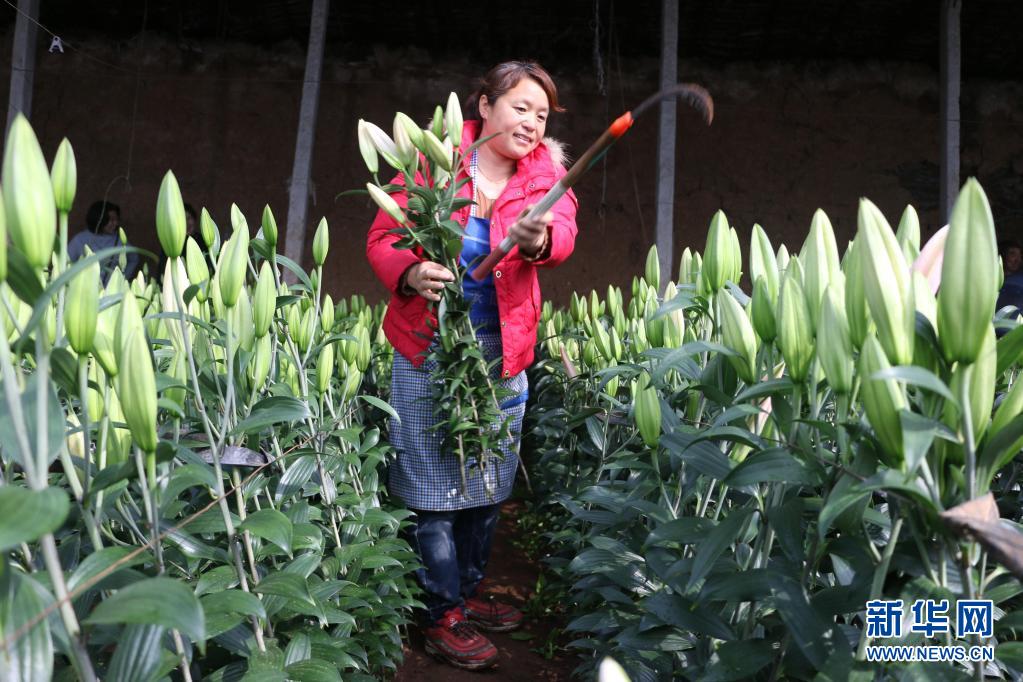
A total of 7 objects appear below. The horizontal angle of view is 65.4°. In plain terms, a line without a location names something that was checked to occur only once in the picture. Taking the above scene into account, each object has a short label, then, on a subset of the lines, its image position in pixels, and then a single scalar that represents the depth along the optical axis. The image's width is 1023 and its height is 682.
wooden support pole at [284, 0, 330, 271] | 5.49
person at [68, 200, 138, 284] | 5.07
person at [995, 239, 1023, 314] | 3.68
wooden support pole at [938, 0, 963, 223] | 5.67
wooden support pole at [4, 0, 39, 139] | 5.41
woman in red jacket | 2.08
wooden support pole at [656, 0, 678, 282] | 5.52
